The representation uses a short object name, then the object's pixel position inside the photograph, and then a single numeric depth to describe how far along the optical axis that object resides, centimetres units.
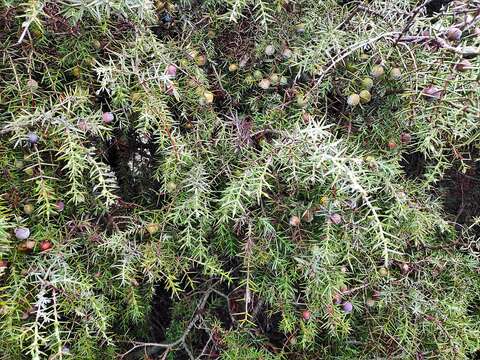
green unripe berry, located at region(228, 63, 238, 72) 97
